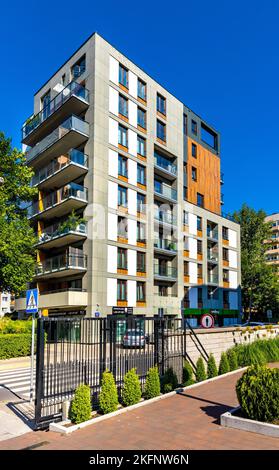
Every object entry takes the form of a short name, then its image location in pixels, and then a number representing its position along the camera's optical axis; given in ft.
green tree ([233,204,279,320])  177.27
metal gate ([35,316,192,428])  26.58
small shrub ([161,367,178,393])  34.48
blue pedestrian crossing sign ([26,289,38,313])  37.83
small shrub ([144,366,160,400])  32.14
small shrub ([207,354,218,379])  41.45
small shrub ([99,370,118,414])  27.61
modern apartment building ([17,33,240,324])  102.22
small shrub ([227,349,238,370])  45.55
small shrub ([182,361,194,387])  38.14
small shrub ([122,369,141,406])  29.68
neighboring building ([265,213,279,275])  313.42
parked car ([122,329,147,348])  31.68
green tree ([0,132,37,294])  84.02
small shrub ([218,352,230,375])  43.19
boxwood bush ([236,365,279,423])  23.25
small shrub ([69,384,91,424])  25.63
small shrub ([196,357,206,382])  39.65
